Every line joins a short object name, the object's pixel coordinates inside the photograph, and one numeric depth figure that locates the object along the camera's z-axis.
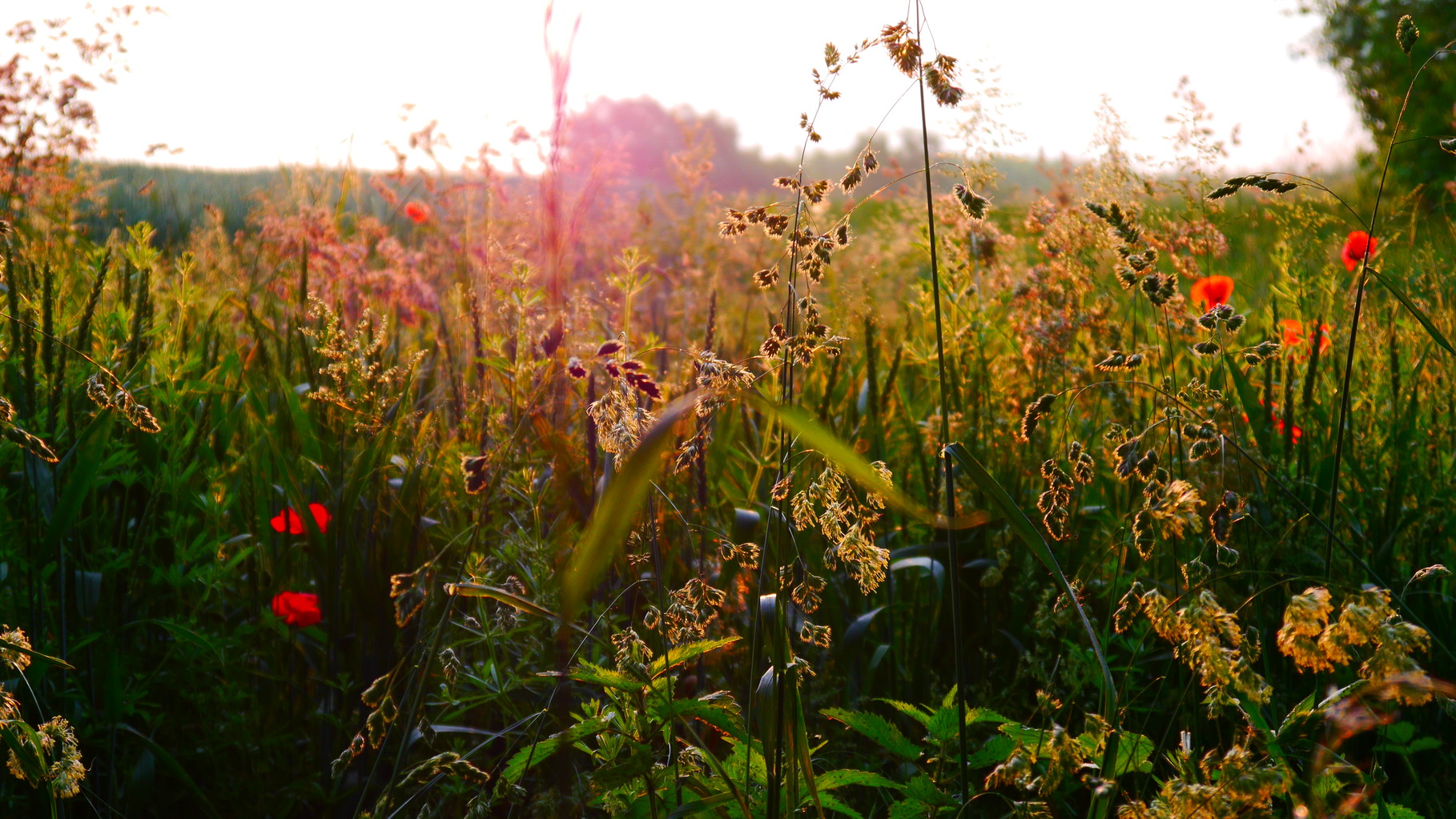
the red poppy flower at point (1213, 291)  2.35
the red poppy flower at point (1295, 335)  2.36
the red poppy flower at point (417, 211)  4.45
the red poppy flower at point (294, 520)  1.80
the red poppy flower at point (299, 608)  1.69
